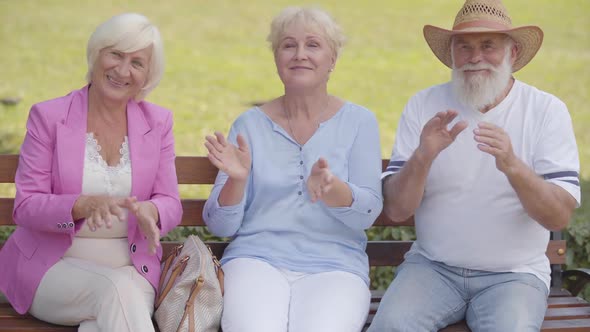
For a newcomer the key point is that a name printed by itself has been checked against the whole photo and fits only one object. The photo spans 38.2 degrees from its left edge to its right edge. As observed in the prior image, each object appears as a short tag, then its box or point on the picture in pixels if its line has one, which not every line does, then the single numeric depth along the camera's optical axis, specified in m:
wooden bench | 3.81
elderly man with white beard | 3.52
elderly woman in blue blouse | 3.62
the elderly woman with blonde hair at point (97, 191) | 3.43
